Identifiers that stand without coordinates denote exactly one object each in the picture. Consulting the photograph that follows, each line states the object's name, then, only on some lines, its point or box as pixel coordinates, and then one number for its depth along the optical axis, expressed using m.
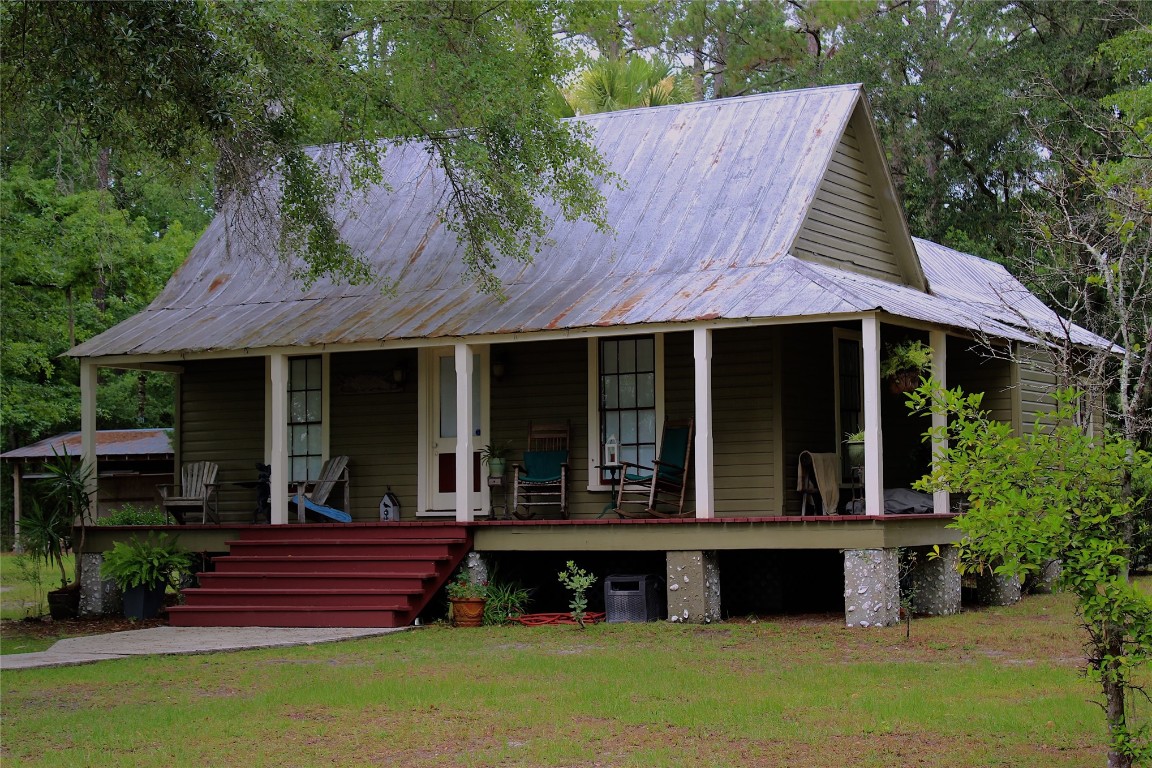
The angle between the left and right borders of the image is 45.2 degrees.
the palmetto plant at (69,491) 14.80
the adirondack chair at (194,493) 15.53
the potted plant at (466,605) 12.82
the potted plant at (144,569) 13.98
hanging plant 12.90
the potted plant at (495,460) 14.73
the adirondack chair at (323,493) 14.84
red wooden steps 12.82
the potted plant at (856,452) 13.73
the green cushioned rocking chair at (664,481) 13.52
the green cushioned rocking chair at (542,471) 14.41
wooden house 12.56
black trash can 12.77
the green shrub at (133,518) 15.58
